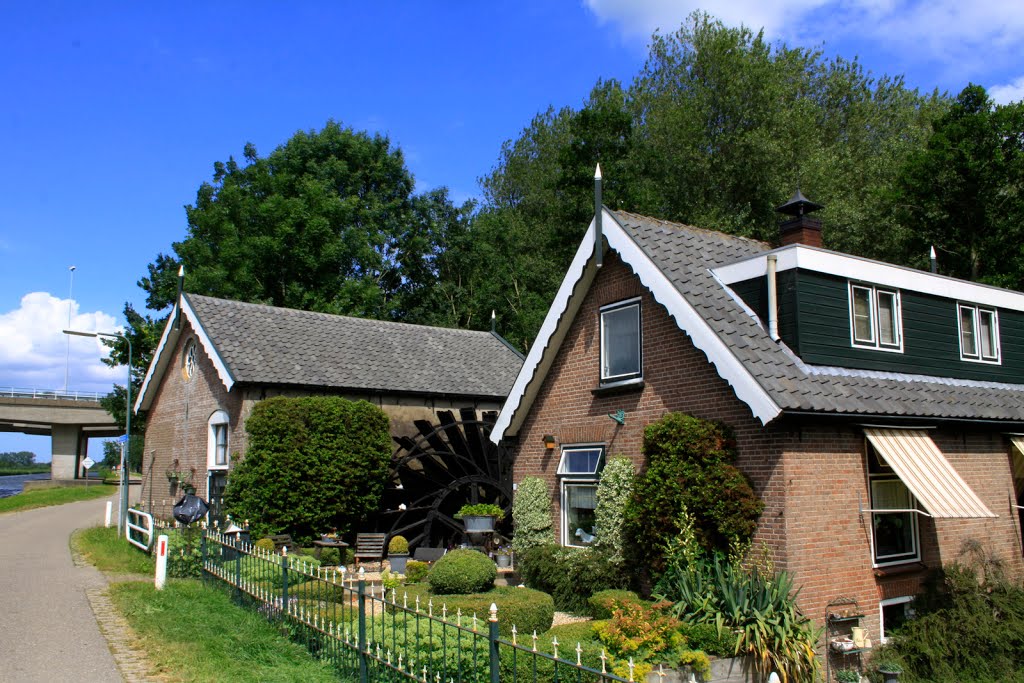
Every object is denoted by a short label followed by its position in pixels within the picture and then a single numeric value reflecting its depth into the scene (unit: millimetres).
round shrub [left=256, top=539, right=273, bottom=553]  16264
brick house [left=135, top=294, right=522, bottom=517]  20203
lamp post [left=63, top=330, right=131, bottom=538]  21483
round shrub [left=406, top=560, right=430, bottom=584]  15688
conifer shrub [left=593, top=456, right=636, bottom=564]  12359
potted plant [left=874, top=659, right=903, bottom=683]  8797
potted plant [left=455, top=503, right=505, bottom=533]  17750
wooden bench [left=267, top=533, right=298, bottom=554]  17625
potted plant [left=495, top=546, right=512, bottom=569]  17328
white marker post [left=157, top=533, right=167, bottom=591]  13586
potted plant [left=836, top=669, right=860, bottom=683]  9602
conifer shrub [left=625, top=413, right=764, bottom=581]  10273
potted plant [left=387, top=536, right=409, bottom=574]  17766
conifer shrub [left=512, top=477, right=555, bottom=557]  14305
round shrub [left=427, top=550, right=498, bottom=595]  12672
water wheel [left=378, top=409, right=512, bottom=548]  20406
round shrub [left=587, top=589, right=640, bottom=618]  10359
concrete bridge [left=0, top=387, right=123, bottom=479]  60656
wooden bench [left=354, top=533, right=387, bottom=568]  18672
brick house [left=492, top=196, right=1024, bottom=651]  10305
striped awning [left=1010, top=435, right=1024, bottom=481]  13376
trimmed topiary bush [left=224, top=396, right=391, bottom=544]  18281
